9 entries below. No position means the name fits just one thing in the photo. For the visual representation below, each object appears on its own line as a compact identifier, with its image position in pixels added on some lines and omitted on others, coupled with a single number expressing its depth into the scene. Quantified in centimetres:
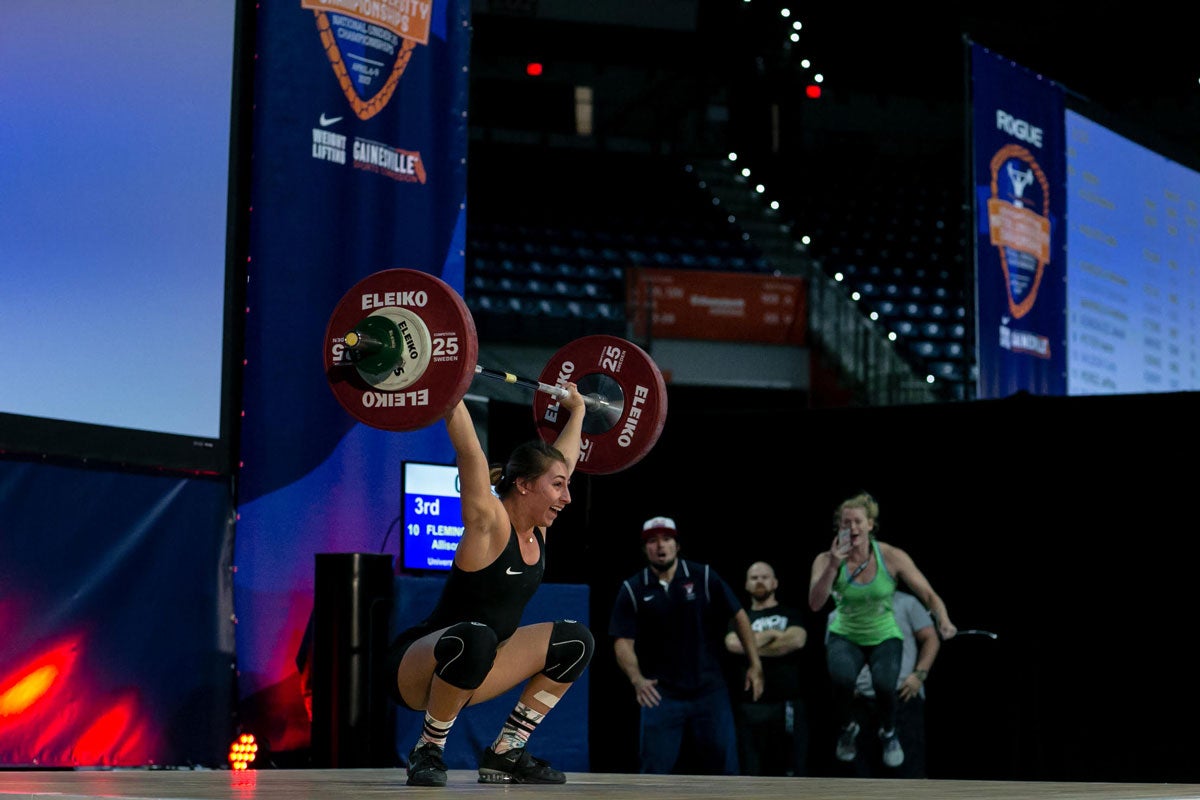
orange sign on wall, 2307
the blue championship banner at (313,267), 1125
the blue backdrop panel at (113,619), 984
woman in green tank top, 1168
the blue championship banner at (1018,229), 1457
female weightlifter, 674
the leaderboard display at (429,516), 1142
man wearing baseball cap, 1166
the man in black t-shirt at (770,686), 1271
